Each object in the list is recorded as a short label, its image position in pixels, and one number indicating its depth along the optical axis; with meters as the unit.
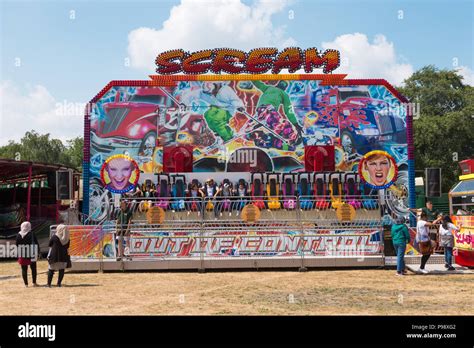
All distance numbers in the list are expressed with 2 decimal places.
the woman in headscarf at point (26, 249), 12.68
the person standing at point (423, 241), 14.27
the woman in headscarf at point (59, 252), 12.64
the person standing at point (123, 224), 15.59
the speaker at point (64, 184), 18.88
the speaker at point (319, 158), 22.20
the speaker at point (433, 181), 17.98
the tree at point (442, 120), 43.66
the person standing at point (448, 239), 14.67
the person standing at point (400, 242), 14.19
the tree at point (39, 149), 60.31
